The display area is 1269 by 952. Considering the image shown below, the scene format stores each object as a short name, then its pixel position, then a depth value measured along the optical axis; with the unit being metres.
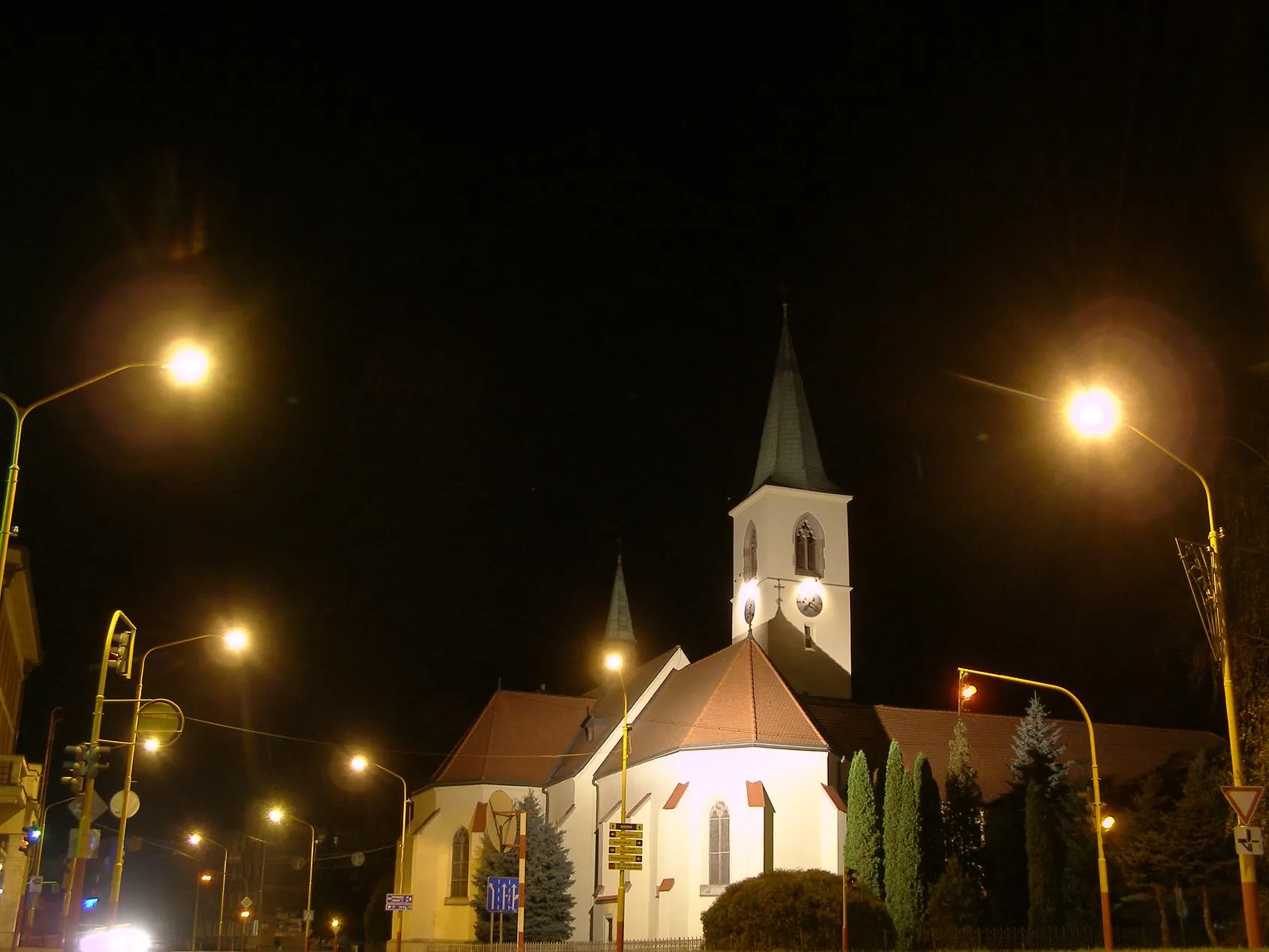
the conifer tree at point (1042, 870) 35.59
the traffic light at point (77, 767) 19.64
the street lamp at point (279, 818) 44.91
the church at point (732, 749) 38.22
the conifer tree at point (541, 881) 42.56
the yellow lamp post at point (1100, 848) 22.44
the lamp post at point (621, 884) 26.28
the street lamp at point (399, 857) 39.84
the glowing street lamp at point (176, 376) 14.58
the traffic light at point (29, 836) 33.98
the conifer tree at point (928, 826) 36.00
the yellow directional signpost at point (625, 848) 26.45
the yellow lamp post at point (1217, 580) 15.17
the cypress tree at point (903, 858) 35.09
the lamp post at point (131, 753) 22.80
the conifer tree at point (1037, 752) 41.84
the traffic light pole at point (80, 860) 19.66
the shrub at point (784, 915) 28.50
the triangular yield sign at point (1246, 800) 14.95
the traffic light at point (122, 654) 21.05
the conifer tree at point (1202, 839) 36.91
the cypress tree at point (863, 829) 36.25
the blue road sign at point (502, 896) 29.17
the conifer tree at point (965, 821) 38.47
